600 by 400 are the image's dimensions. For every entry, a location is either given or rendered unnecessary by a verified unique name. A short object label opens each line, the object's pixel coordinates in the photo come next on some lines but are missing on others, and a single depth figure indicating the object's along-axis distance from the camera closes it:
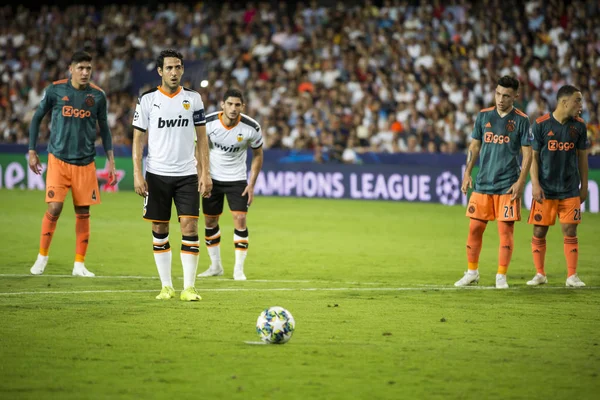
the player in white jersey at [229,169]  24.12
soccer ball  14.74
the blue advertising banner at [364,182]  46.87
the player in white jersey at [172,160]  19.20
